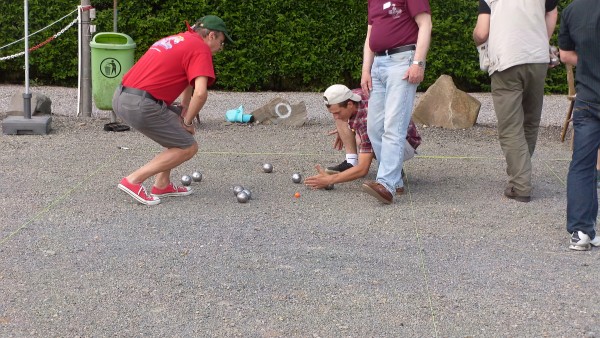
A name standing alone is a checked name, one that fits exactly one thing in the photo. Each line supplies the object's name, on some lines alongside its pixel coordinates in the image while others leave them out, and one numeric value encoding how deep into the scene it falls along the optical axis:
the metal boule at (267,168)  8.25
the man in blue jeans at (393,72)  6.71
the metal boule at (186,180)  7.61
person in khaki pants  7.02
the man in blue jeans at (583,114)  5.76
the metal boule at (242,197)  7.08
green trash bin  10.58
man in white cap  7.23
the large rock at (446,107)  10.69
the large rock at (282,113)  10.84
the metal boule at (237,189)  7.22
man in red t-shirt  6.70
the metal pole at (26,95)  9.86
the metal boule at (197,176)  7.81
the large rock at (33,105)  10.52
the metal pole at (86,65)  10.86
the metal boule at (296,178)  7.82
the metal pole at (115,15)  11.34
